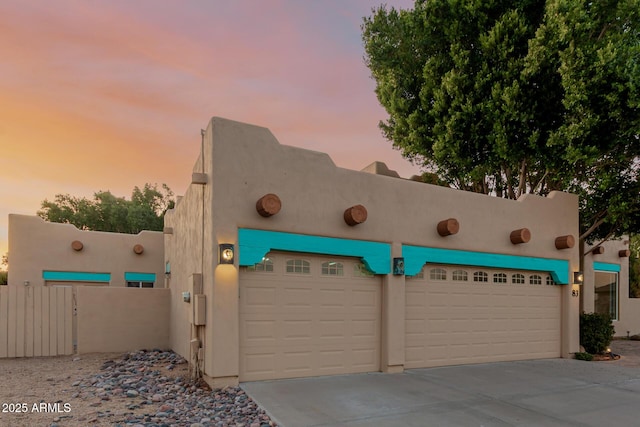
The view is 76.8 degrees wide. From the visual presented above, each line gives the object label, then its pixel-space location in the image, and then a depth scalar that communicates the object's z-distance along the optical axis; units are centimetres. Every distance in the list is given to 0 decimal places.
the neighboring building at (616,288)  1781
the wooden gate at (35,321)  966
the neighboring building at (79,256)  1602
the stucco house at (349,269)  695
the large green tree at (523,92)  972
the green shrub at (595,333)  1134
